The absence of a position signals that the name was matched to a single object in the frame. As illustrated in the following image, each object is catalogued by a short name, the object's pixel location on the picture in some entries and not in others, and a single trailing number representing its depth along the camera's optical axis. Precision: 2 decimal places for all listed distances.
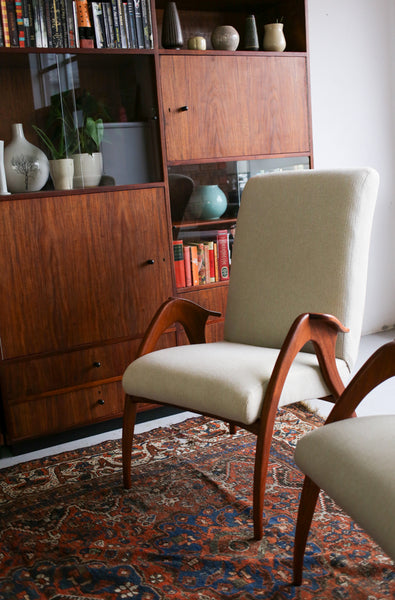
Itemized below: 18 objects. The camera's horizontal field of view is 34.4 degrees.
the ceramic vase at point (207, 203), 2.68
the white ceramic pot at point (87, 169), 2.44
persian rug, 1.54
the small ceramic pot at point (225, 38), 2.68
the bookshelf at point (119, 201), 2.36
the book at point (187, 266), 2.69
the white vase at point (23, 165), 2.37
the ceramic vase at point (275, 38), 2.76
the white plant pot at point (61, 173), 2.41
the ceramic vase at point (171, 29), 2.56
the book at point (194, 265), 2.71
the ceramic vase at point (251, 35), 2.74
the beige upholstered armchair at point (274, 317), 1.69
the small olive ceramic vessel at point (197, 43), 2.60
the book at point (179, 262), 2.66
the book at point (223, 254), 2.77
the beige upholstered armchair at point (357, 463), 1.12
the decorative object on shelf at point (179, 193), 2.61
